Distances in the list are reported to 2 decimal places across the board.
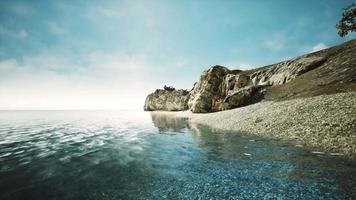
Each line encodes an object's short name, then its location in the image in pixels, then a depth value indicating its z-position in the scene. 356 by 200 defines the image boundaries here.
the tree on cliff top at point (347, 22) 30.17
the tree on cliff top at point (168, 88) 161.81
